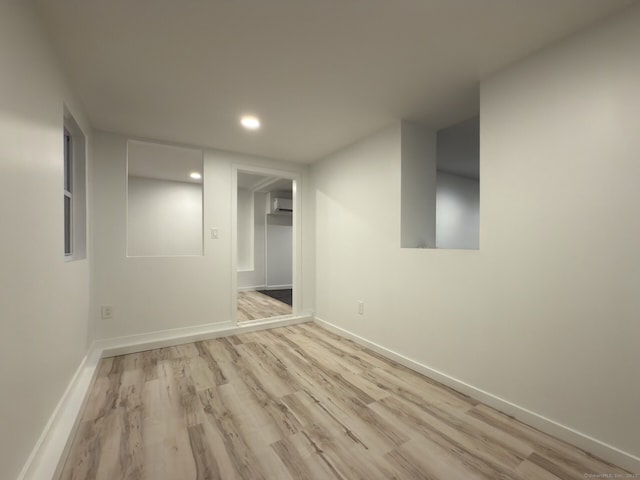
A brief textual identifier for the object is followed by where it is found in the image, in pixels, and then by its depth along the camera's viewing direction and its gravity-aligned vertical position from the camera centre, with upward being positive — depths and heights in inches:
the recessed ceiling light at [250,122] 93.6 +42.4
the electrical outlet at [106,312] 102.9 -28.6
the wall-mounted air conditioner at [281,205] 238.4 +30.4
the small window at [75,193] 84.7 +14.9
